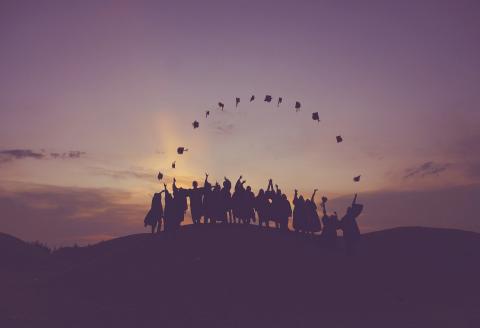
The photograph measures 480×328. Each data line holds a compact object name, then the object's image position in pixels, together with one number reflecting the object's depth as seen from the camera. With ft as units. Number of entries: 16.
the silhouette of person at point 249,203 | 71.92
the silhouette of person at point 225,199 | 70.59
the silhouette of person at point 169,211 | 70.33
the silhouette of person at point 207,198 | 70.28
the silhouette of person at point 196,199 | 70.54
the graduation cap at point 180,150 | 78.07
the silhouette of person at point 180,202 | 70.33
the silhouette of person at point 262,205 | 72.18
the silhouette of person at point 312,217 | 70.69
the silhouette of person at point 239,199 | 71.67
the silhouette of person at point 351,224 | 66.95
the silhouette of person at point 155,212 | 72.18
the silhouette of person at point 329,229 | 68.54
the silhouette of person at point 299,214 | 70.90
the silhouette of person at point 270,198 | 72.18
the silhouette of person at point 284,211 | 71.82
